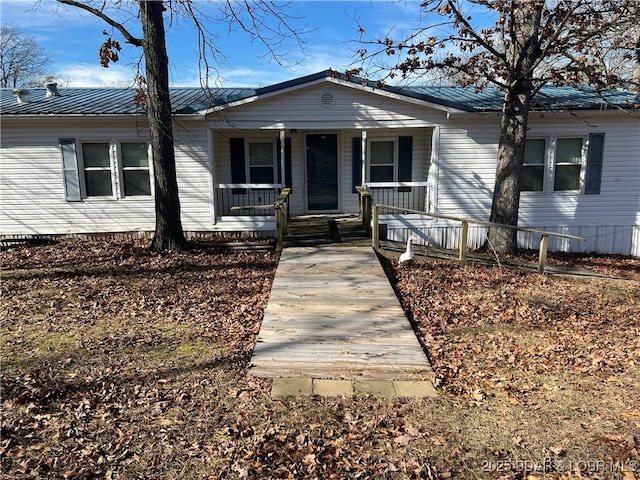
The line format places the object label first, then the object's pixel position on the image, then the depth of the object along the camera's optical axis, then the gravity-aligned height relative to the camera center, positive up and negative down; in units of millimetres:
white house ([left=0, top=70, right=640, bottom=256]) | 11016 +496
